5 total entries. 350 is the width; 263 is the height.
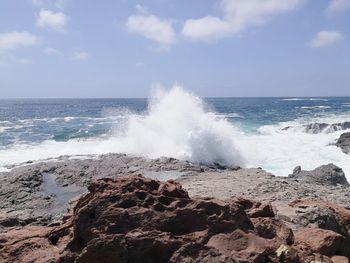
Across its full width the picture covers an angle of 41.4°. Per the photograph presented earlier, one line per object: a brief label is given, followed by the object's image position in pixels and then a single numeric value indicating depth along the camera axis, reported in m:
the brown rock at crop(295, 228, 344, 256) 4.48
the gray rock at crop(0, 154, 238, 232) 9.09
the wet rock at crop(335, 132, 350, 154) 20.99
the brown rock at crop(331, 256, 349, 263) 4.47
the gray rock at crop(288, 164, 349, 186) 12.35
